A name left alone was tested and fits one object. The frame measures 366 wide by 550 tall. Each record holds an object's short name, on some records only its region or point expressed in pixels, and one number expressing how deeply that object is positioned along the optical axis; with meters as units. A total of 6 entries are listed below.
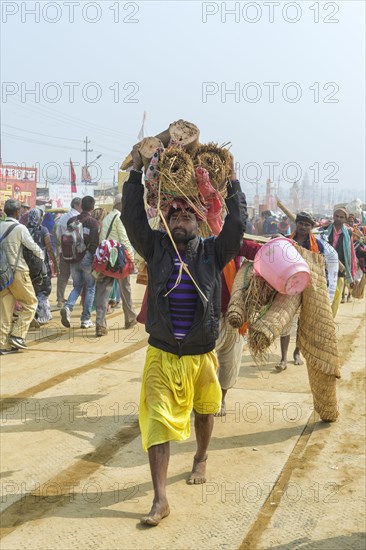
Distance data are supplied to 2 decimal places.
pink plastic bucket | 5.43
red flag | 28.29
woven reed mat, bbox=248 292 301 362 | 5.19
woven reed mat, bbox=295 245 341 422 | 5.82
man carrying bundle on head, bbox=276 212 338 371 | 7.45
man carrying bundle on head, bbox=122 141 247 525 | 4.59
